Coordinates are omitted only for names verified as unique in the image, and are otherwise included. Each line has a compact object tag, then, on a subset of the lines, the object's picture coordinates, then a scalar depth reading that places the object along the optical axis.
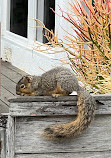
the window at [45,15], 8.23
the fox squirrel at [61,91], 3.24
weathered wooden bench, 3.25
